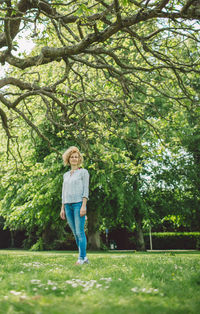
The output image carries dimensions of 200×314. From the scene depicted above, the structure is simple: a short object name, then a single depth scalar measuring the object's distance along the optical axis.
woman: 6.00
